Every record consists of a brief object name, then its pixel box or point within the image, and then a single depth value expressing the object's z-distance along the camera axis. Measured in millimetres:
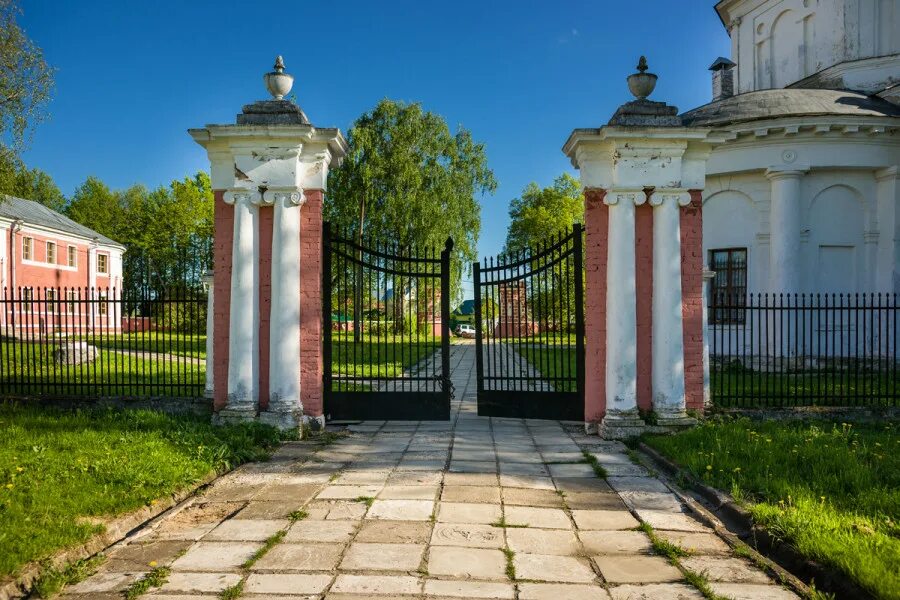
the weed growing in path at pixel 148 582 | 3418
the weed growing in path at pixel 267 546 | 3824
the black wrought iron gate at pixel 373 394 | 8086
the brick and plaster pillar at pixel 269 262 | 7547
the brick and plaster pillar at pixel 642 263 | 7605
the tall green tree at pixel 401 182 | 28000
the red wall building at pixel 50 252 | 29797
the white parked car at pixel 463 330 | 33062
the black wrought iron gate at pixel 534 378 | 8188
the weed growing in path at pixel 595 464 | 6033
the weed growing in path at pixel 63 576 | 3457
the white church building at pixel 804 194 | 14891
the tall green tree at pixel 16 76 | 13969
